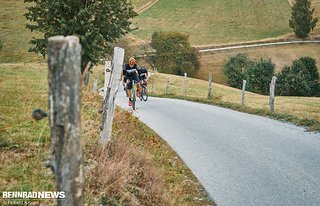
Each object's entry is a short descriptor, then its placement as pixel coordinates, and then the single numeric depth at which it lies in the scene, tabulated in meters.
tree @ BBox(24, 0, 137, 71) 21.67
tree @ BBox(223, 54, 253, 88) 67.06
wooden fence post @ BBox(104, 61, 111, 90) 10.89
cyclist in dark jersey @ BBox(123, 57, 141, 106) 15.75
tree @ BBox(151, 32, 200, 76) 70.75
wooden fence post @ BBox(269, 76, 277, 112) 17.32
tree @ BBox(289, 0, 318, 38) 83.00
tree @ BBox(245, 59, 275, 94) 62.47
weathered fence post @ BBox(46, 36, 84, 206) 2.70
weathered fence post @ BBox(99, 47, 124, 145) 6.87
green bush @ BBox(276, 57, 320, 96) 59.72
